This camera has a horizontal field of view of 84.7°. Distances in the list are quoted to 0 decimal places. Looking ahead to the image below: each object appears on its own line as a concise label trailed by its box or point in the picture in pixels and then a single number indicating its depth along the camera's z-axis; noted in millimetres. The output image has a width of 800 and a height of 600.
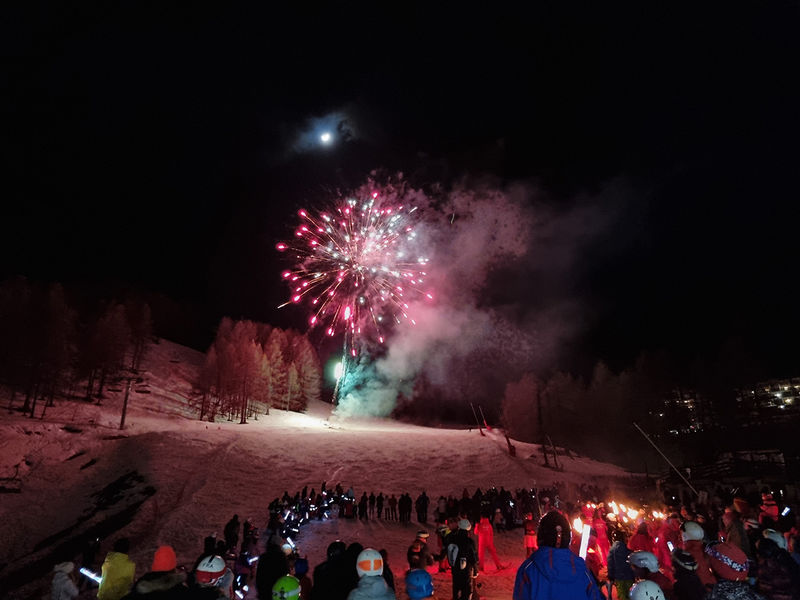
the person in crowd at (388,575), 7053
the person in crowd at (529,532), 13059
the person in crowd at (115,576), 6512
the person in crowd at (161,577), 4836
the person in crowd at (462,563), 9391
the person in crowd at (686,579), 5688
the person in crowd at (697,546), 6652
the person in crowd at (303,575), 7676
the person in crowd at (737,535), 8750
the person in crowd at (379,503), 22859
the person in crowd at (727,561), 4605
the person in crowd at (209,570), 5555
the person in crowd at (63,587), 8016
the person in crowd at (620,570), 7988
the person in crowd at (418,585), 5094
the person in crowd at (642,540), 9387
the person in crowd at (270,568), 6820
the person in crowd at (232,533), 14930
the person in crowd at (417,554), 8820
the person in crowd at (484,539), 13375
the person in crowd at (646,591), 4754
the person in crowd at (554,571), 3961
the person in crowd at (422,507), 22719
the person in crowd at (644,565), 6188
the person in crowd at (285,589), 5000
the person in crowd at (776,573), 5074
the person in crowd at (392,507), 22453
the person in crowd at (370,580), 4633
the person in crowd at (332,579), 5902
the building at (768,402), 58250
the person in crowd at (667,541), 9383
